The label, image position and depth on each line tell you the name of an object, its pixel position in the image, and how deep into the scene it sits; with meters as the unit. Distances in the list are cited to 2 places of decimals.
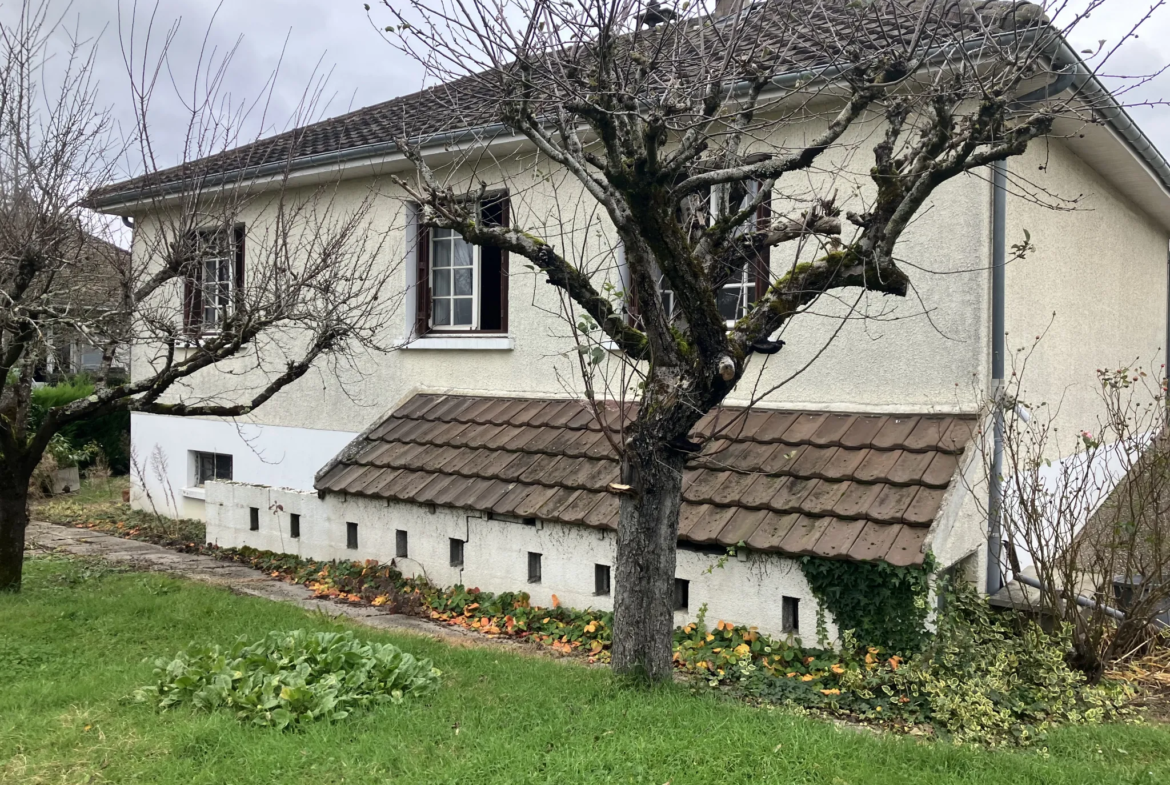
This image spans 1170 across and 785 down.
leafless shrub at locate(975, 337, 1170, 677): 6.14
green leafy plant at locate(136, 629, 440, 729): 4.56
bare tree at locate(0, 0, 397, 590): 6.85
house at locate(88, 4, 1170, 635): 6.50
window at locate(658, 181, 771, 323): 7.48
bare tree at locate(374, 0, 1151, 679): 4.62
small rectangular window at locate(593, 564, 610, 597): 7.20
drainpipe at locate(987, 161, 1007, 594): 6.86
